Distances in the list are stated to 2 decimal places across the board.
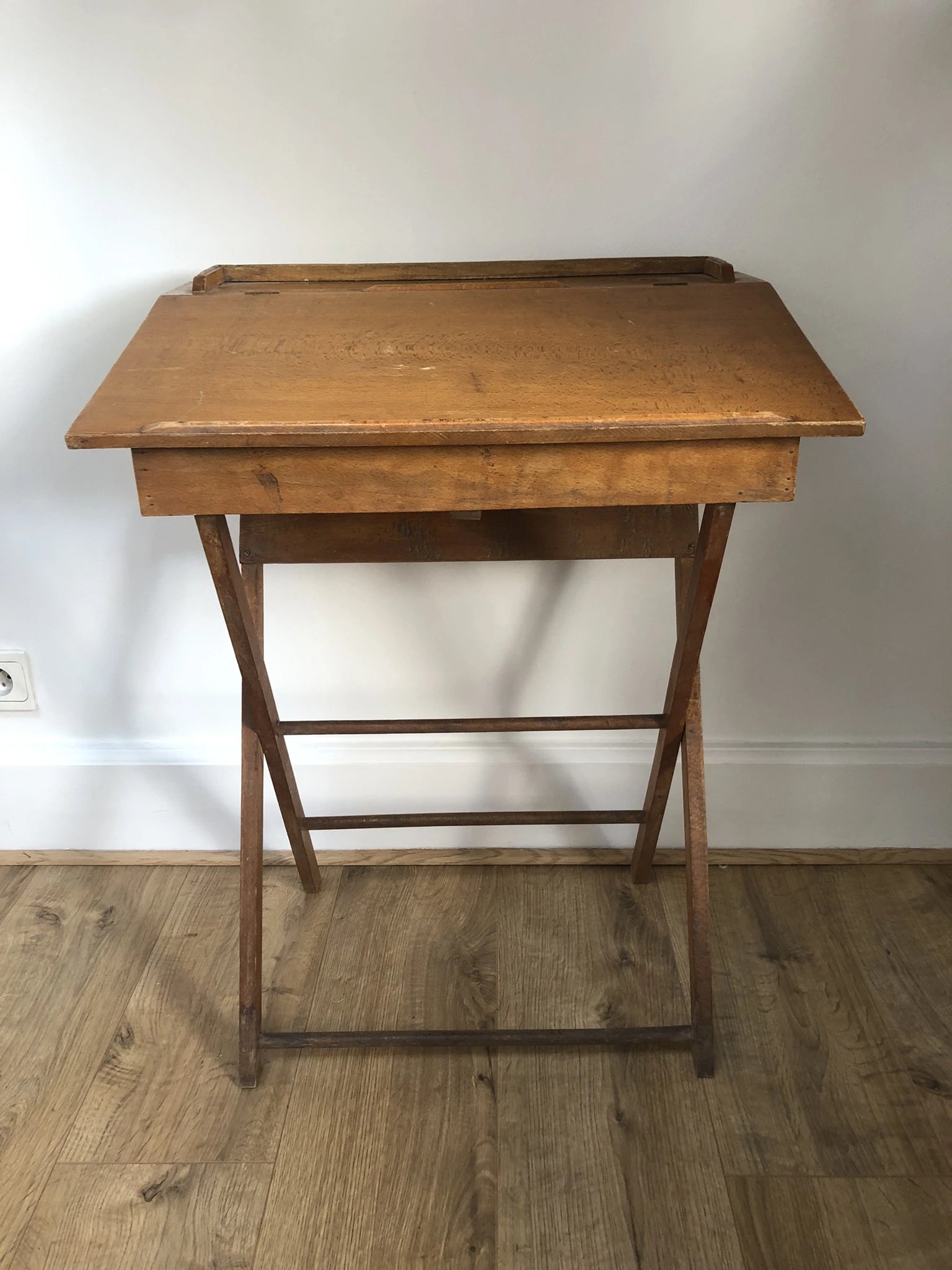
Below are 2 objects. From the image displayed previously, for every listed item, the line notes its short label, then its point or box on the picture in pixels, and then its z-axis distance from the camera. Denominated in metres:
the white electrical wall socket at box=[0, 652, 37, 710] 2.02
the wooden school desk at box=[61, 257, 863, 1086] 1.17
